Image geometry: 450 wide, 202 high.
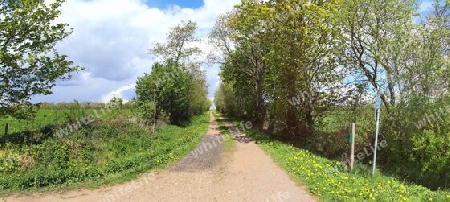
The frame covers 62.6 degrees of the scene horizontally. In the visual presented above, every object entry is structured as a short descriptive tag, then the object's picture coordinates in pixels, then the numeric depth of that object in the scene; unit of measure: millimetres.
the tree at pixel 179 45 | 42969
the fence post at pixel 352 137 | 12102
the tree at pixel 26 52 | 14156
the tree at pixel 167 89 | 29578
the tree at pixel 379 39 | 15656
